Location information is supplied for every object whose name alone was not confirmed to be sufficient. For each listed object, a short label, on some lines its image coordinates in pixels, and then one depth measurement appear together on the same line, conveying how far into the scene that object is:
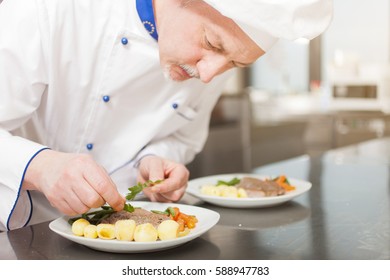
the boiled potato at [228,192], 1.32
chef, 1.03
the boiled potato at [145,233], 0.92
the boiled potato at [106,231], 0.96
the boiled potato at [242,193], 1.31
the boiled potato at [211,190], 1.35
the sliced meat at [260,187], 1.33
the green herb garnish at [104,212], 1.07
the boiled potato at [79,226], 0.97
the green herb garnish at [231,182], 1.44
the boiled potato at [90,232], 0.96
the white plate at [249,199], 1.27
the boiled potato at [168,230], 0.95
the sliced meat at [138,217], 1.04
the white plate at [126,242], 0.89
